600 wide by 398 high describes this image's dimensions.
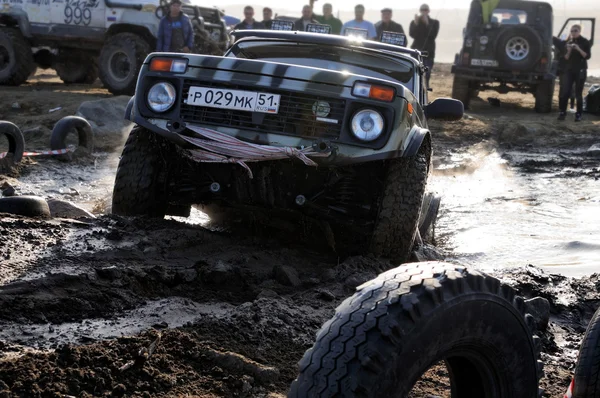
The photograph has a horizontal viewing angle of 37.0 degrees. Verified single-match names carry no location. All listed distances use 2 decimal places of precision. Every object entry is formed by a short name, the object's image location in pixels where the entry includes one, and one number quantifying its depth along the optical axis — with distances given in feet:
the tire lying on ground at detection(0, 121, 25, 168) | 28.25
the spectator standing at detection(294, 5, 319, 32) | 44.88
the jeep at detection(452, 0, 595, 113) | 54.13
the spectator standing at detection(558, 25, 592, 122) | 49.83
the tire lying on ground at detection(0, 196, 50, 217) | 18.62
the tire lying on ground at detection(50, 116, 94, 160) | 31.53
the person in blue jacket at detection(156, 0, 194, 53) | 44.98
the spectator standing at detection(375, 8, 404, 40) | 49.69
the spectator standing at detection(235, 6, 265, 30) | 48.28
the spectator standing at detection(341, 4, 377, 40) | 41.85
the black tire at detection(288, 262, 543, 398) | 7.42
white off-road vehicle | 48.06
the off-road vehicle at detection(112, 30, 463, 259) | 16.93
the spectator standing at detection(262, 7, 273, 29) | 52.71
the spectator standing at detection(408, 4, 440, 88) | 52.65
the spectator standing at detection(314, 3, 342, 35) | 48.42
